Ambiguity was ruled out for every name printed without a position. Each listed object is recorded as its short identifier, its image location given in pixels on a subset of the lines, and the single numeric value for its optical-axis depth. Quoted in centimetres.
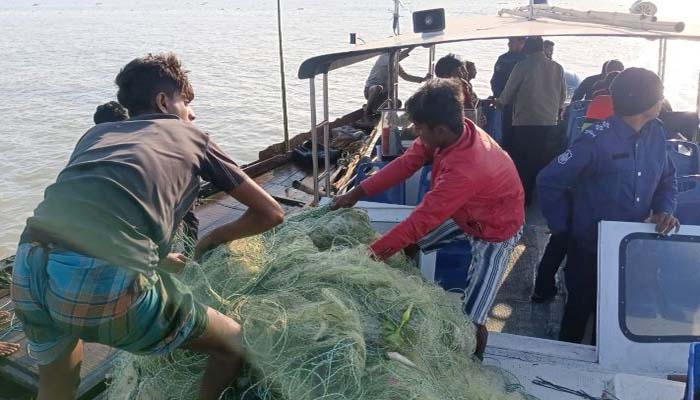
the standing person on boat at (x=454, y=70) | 546
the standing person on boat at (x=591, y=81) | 615
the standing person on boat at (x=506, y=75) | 666
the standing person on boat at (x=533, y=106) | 598
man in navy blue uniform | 326
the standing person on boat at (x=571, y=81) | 969
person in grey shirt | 191
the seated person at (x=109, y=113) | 419
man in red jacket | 293
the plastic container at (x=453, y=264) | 395
